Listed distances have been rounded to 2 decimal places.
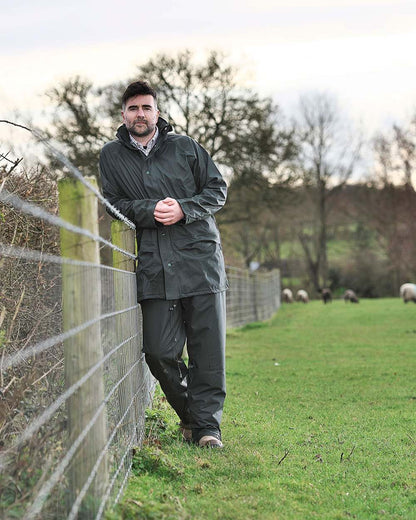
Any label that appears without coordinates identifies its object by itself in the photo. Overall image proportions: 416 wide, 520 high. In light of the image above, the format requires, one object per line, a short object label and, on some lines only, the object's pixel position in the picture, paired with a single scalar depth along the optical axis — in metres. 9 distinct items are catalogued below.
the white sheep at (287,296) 42.25
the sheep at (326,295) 35.91
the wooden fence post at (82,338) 2.94
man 4.92
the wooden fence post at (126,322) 4.11
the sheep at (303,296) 40.56
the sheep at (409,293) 30.03
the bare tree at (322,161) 49.94
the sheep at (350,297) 34.38
